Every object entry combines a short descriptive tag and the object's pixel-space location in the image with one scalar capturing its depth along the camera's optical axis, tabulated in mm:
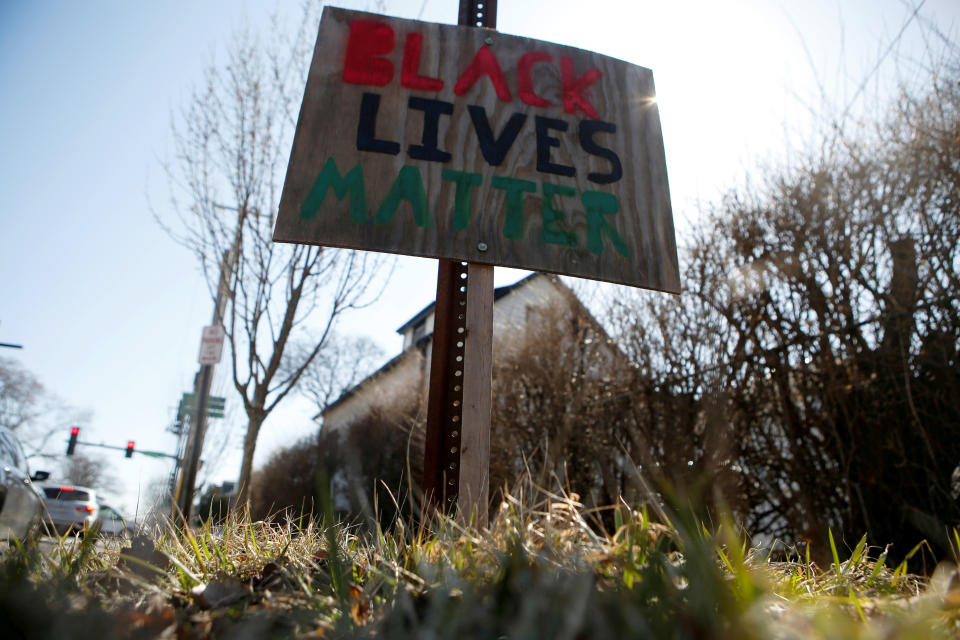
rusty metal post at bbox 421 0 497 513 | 2469
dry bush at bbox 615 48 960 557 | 5395
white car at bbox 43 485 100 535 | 16297
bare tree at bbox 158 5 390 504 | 6488
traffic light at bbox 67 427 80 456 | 22748
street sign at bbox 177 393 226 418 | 9766
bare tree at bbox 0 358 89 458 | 35625
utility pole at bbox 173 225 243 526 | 6703
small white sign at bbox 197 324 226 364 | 8609
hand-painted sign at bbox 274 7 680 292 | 2510
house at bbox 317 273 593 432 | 9578
